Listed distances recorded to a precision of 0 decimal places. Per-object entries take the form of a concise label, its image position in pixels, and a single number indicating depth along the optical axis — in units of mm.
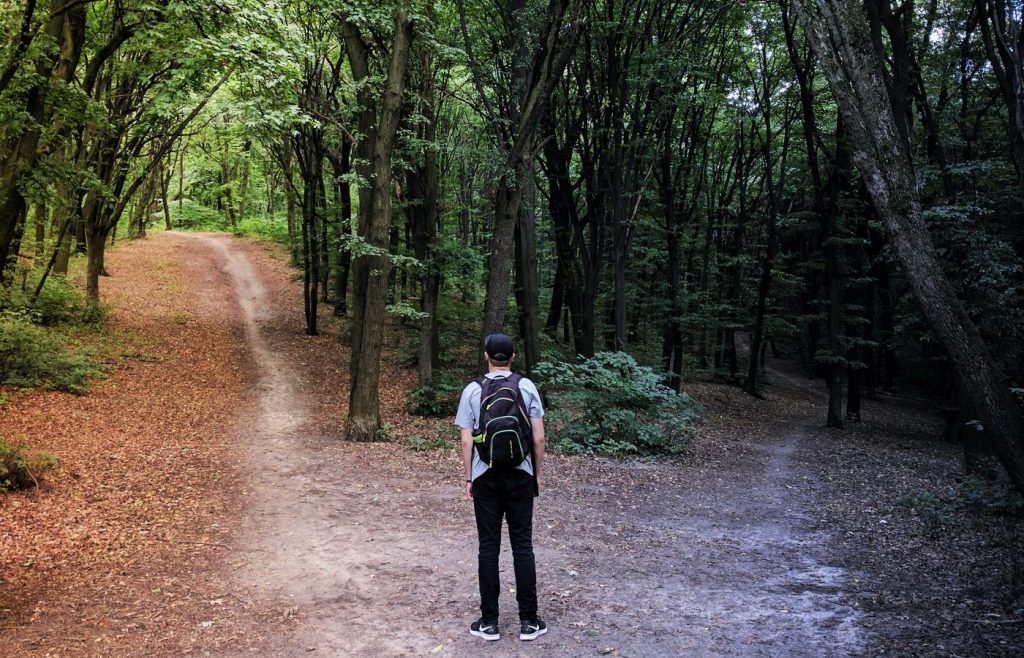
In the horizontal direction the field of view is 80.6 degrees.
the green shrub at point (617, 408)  11156
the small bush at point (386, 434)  10875
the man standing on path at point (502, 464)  3924
